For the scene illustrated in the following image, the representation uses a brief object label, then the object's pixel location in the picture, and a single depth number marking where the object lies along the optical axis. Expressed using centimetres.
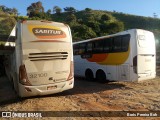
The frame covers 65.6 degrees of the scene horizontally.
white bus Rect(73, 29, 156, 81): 673
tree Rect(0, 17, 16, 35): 2664
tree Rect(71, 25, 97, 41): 2630
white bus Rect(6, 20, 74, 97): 508
